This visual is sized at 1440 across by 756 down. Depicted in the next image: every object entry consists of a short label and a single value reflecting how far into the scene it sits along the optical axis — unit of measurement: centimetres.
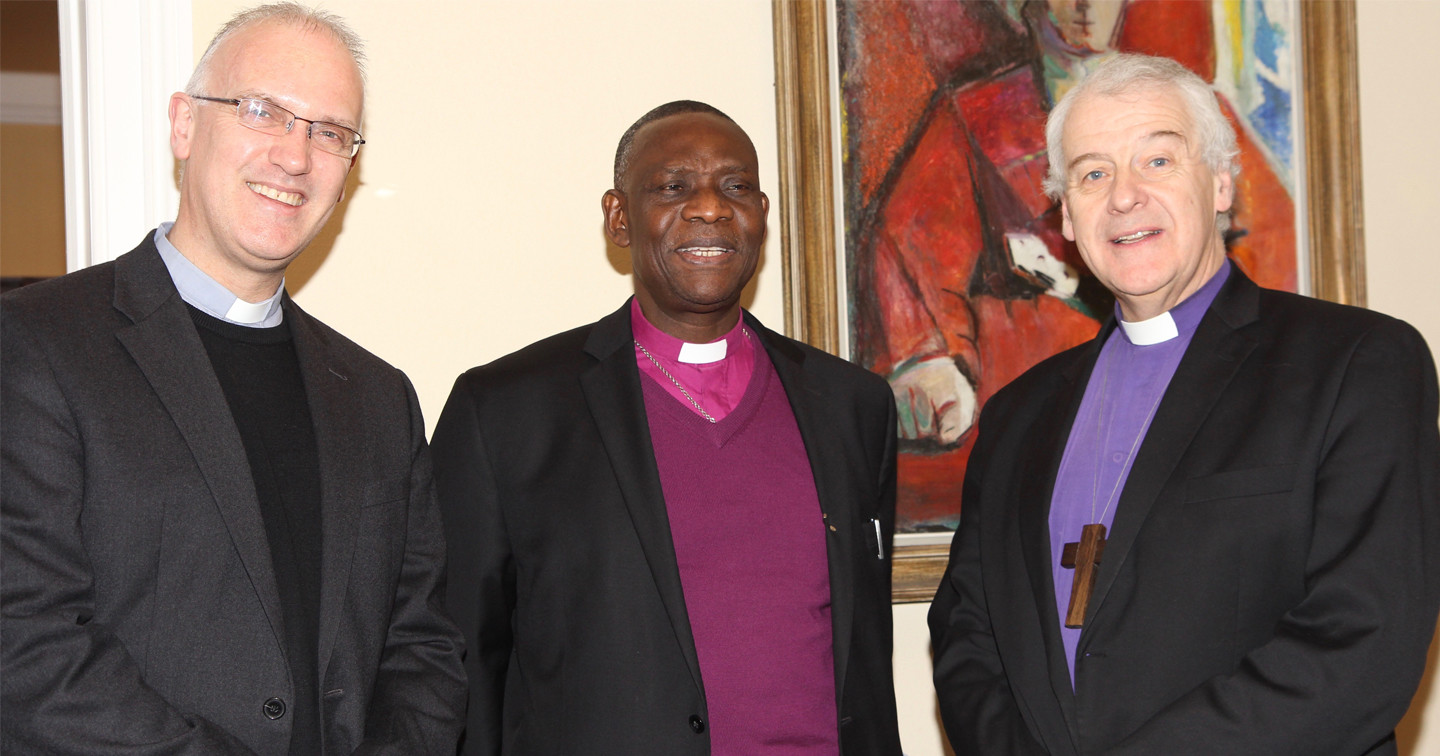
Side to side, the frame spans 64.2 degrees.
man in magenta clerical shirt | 241
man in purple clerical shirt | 196
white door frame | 289
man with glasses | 175
